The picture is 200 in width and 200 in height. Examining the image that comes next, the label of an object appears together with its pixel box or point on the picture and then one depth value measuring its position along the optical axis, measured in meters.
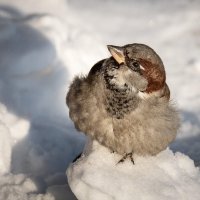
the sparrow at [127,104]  2.71
